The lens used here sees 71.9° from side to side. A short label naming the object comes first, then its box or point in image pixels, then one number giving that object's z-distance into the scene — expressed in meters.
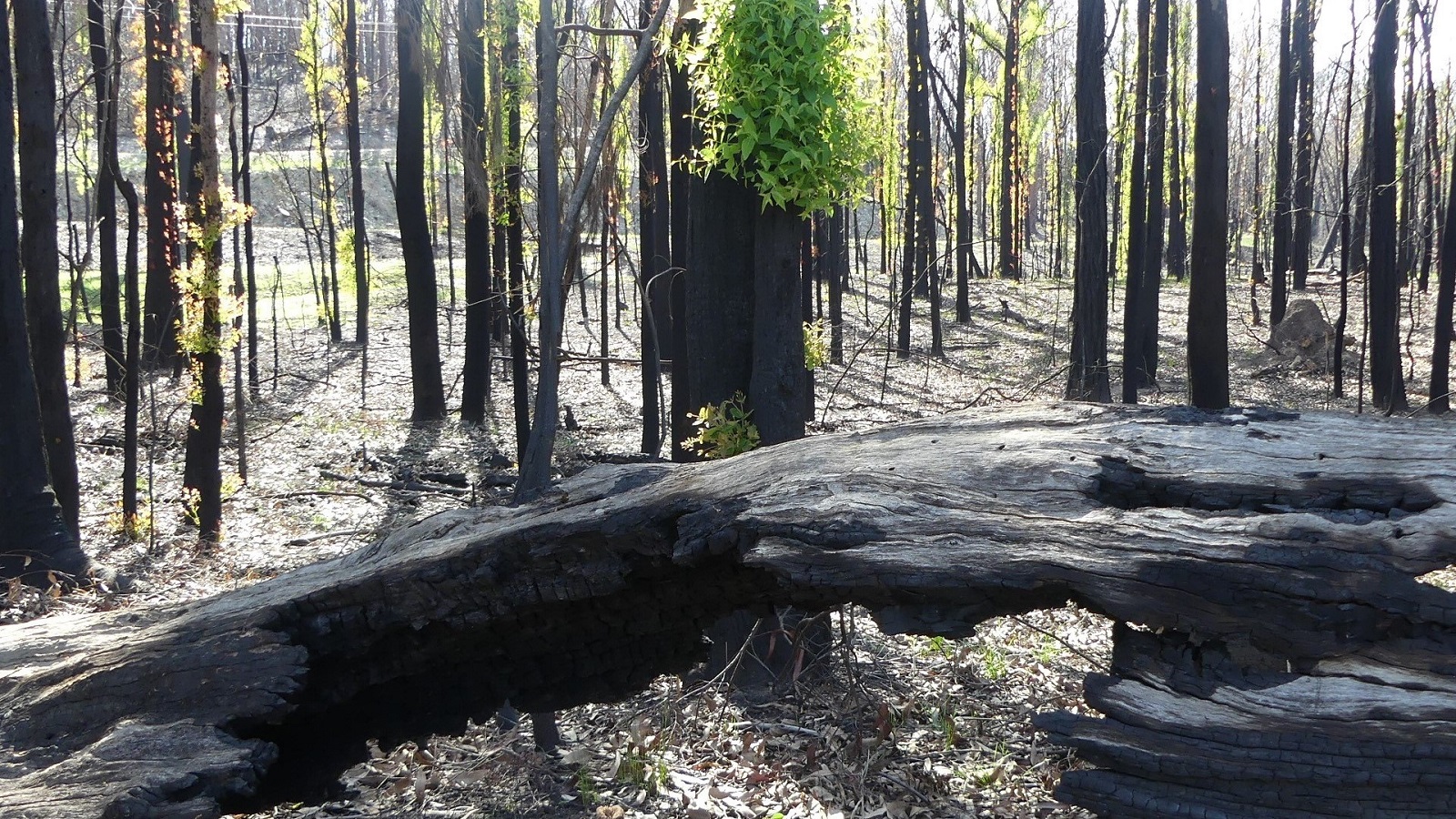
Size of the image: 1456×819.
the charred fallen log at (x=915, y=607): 2.39
